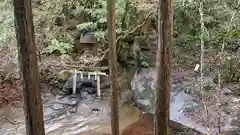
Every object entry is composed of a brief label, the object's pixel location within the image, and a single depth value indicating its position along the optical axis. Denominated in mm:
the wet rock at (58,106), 12570
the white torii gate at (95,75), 13155
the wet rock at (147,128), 10170
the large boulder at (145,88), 12241
